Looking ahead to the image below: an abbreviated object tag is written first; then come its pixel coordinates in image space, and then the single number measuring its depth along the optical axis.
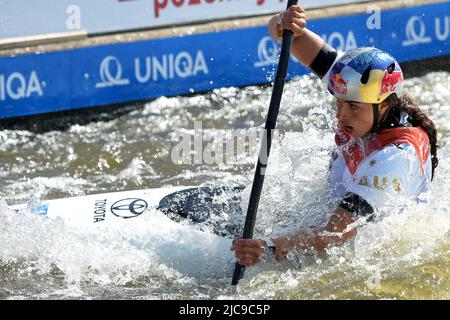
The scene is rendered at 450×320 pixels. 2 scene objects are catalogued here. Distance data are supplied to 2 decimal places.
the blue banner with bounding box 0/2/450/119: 16.48
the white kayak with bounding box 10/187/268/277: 10.11
